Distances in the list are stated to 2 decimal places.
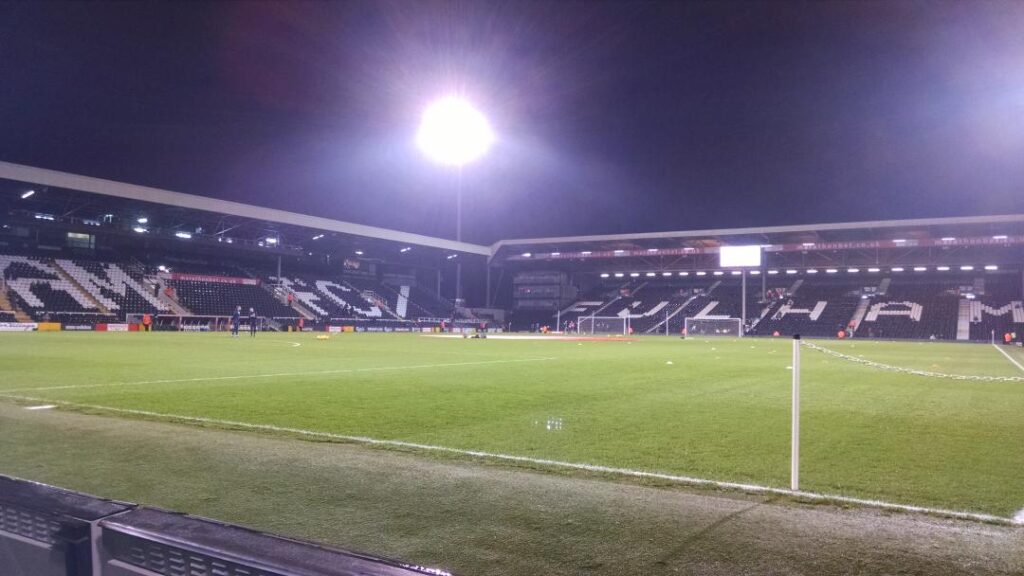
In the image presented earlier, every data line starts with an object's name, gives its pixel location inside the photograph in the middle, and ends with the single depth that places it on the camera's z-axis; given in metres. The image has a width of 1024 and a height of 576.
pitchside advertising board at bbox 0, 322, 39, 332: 34.94
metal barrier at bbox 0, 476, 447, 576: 1.81
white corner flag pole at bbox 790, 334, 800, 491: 4.38
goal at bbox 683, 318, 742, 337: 54.21
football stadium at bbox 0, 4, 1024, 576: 2.93
